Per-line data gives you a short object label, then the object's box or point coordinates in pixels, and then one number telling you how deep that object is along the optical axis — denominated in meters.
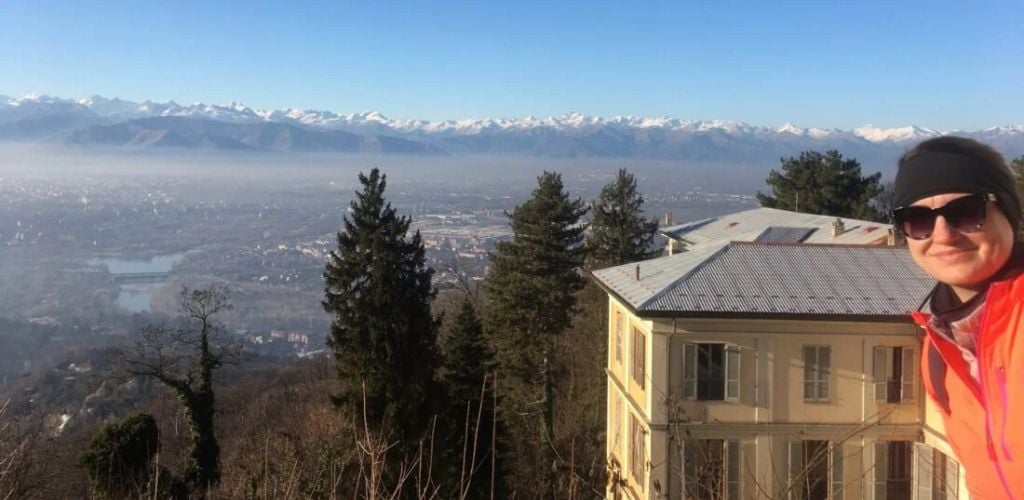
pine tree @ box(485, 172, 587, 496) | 21.00
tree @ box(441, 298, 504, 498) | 15.61
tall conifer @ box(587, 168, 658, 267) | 26.38
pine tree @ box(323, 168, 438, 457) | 14.51
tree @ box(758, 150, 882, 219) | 32.03
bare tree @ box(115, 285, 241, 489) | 15.01
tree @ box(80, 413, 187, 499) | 10.06
